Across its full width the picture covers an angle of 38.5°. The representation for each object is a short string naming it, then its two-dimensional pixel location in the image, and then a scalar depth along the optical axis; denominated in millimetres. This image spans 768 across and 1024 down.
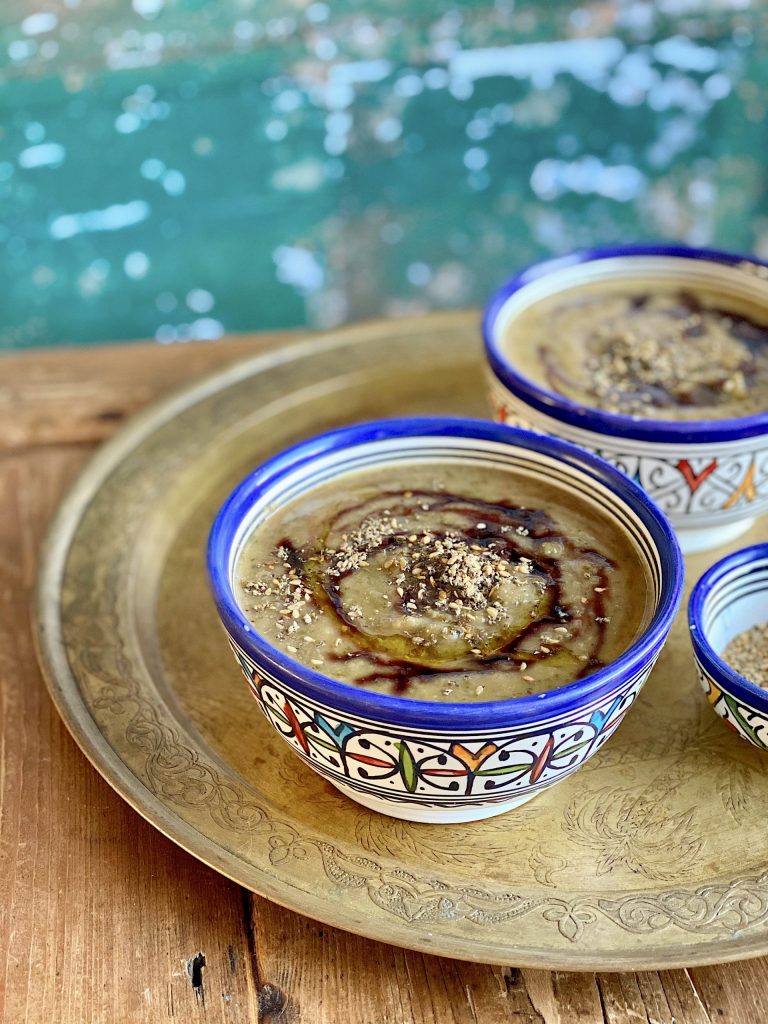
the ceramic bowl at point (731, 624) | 347
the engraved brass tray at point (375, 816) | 310
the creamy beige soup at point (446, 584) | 324
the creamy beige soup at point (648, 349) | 455
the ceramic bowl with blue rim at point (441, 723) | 294
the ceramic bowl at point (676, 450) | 414
